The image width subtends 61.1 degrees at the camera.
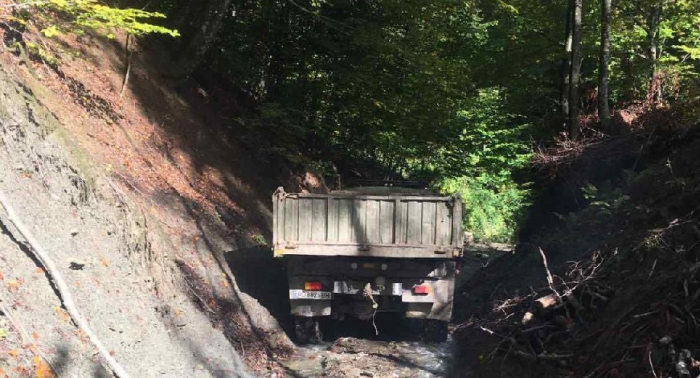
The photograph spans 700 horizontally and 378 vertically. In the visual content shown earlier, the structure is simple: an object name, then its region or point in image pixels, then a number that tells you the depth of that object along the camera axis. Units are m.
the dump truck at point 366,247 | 9.02
